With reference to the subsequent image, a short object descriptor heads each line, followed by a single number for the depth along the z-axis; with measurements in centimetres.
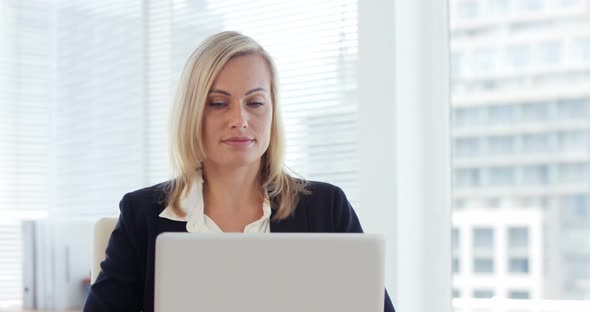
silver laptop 173
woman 227
